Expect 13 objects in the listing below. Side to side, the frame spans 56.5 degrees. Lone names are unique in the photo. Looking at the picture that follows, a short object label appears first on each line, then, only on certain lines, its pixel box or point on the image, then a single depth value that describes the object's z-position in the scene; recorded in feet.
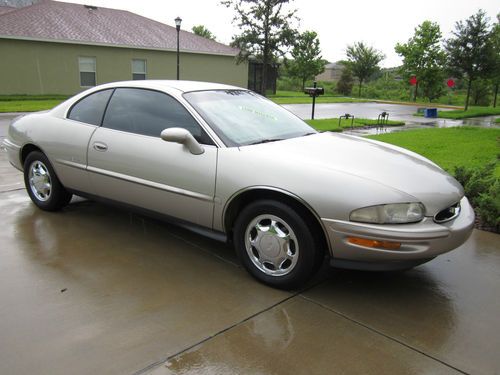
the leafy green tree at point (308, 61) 142.31
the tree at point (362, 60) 147.84
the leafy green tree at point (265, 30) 87.71
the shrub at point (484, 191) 16.53
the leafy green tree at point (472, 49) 76.13
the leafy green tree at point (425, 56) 116.98
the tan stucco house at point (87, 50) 76.89
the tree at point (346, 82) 154.92
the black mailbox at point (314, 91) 46.11
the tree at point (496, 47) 76.64
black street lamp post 69.51
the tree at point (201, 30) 189.26
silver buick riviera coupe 10.34
